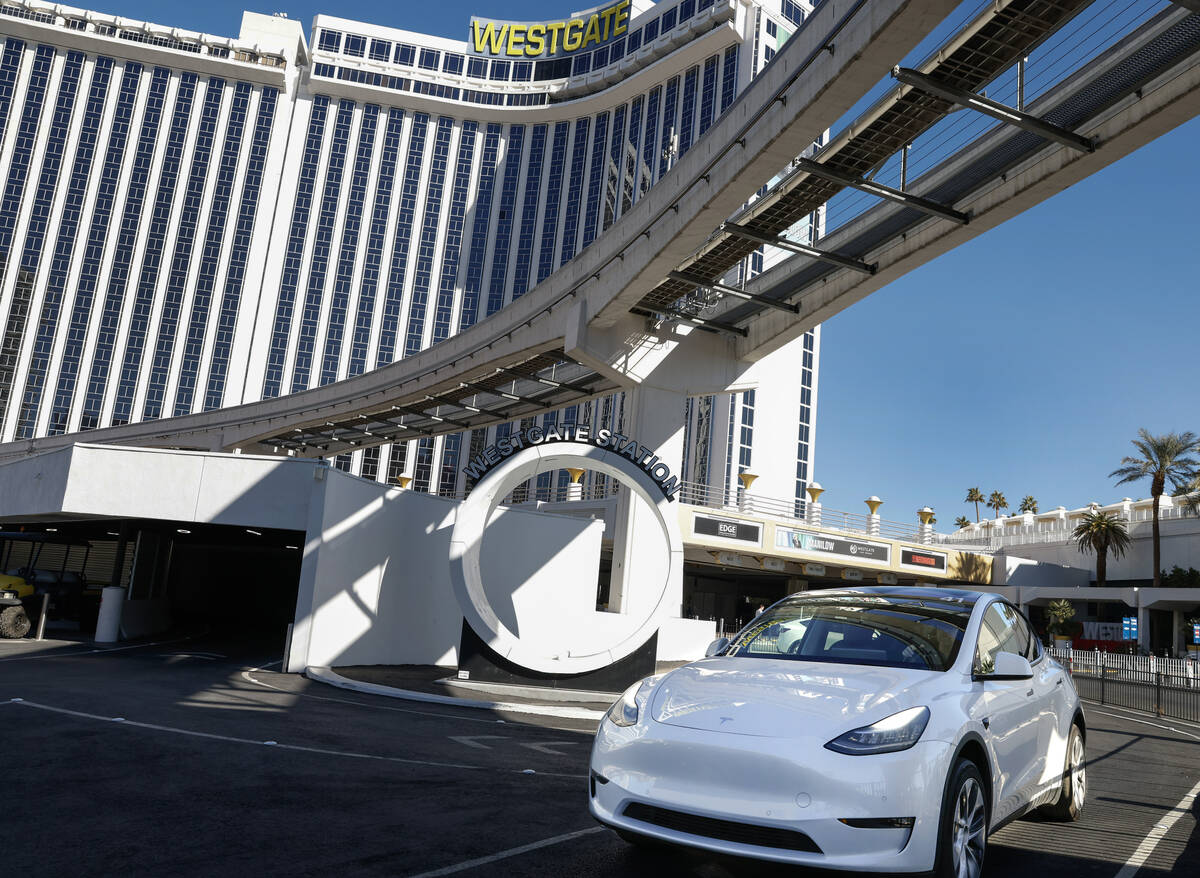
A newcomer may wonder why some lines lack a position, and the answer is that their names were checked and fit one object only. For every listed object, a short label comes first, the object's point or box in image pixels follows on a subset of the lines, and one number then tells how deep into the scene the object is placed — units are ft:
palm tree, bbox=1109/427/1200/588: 167.63
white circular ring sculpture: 51.52
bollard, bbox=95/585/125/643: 66.64
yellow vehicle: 61.36
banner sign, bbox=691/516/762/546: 117.75
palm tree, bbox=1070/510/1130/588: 172.35
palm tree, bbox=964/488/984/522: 317.63
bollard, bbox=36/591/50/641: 64.08
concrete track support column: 84.64
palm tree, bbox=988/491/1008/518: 310.45
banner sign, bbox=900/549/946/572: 141.79
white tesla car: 12.51
